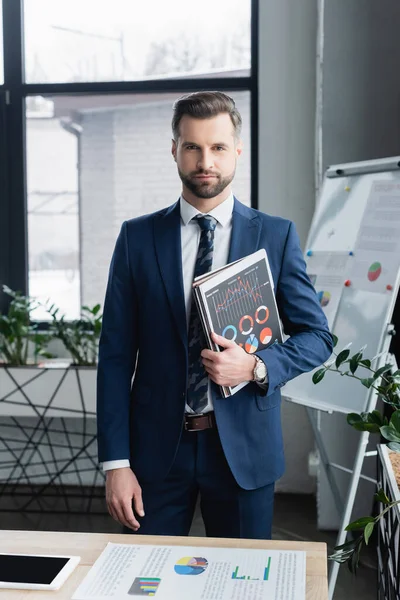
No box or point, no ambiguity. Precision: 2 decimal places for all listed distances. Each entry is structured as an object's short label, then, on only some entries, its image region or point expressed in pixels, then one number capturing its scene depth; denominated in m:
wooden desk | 1.18
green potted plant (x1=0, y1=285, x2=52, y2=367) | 3.70
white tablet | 1.12
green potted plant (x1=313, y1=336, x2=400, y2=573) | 1.29
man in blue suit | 1.59
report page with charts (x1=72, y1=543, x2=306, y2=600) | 1.08
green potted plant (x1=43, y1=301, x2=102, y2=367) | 3.69
